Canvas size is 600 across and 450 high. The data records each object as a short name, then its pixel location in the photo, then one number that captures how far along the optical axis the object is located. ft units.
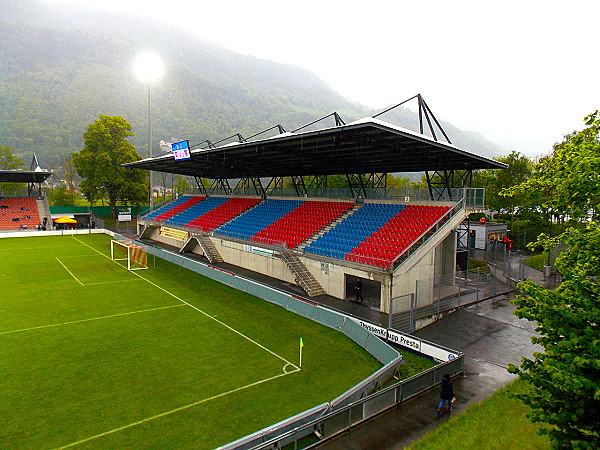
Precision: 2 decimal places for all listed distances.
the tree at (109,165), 179.42
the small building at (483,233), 112.37
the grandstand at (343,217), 61.67
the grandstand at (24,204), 155.94
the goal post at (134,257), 91.65
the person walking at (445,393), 31.01
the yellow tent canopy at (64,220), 146.10
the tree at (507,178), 144.15
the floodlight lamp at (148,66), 139.74
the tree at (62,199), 209.46
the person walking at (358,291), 64.28
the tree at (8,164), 214.48
